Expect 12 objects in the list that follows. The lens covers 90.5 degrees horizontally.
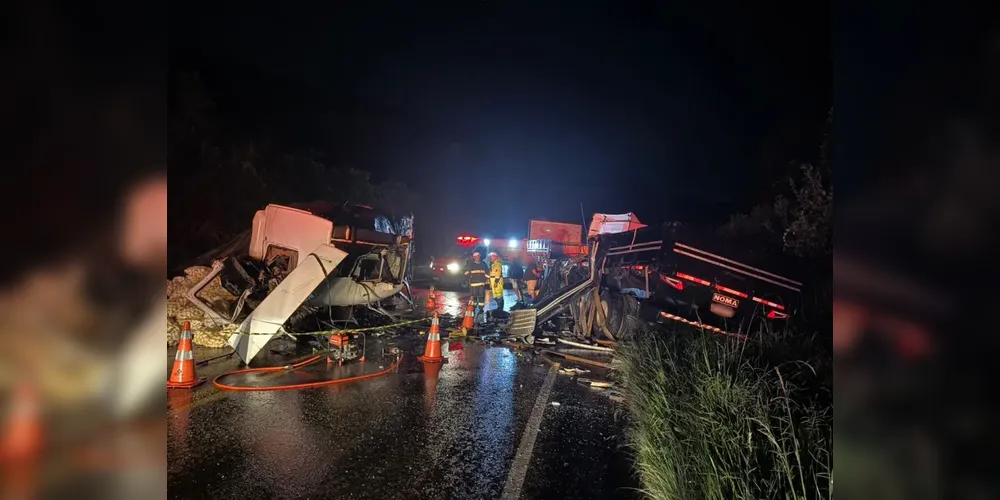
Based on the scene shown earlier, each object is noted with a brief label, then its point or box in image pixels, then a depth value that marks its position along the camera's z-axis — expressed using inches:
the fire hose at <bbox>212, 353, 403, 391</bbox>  234.8
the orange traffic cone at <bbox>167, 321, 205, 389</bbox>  235.0
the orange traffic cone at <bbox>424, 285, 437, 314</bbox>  517.1
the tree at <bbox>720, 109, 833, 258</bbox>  358.3
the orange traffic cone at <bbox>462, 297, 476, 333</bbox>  391.2
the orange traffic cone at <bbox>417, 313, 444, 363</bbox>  297.0
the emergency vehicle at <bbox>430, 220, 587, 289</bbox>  871.1
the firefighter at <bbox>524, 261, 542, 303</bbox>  621.1
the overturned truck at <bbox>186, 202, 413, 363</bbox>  292.0
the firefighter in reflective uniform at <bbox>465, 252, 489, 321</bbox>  462.6
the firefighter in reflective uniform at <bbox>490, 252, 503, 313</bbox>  477.4
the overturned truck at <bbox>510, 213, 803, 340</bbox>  301.1
